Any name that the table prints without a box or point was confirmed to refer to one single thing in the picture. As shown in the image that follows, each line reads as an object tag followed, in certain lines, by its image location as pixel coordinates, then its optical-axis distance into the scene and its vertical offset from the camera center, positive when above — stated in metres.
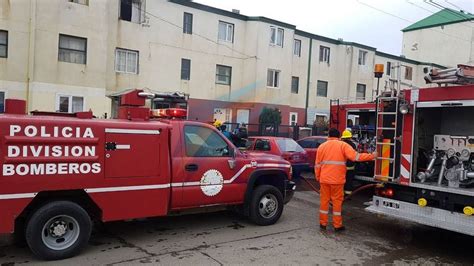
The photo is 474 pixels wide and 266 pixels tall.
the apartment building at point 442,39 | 43.16 +10.59
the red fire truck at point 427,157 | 5.99 -0.36
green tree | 27.50 +0.62
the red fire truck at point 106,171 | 5.06 -0.75
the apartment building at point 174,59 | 19.55 +3.73
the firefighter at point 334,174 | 7.09 -0.76
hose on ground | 7.38 -1.02
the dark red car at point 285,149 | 13.21 -0.74
